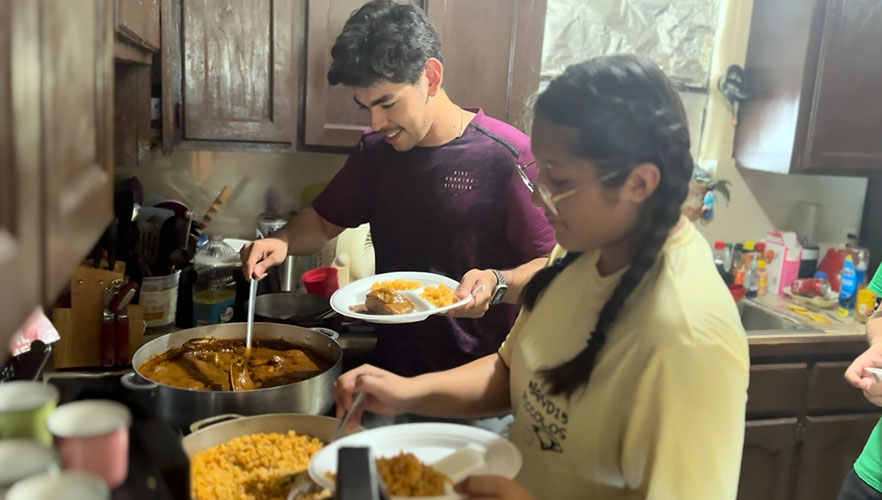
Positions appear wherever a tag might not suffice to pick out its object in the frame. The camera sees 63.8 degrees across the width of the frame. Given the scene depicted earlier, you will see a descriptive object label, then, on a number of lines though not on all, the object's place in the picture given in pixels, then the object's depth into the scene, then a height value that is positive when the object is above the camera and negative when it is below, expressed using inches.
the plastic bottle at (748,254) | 103.5 -13.1
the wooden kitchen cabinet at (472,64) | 80.5 +9.3
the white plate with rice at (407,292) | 55.6 -12.8
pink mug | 30.0 -13.8
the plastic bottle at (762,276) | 103.2 -16.1
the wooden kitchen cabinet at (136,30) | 50.8 +7.6
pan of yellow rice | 39.0 -18.8
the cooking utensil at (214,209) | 82.0 -9.2
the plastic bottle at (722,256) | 103.6 -13.8
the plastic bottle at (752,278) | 102.7 -16.4
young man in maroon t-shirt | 62.1 -4.7
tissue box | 103.3 -14.0
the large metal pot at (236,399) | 47.1 -17.9
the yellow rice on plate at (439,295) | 58.0 -12.4
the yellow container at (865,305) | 95.4 -17.9
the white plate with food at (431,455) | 34.0 -16.1
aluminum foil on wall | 97.5 +17.1
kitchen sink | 89.8 -20.5
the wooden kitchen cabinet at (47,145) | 17.0 -0.8
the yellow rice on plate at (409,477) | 33.3 -16.0
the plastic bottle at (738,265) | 102.5 -15.0
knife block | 68.4 -19.2
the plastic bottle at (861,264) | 101.8 -13.4
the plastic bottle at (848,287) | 99.3 -16.4
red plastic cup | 83.5 -16.9
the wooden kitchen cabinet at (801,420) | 86.7 -31.5
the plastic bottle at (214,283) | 78.0 -17.5
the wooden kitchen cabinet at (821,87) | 90.6 +10.5
